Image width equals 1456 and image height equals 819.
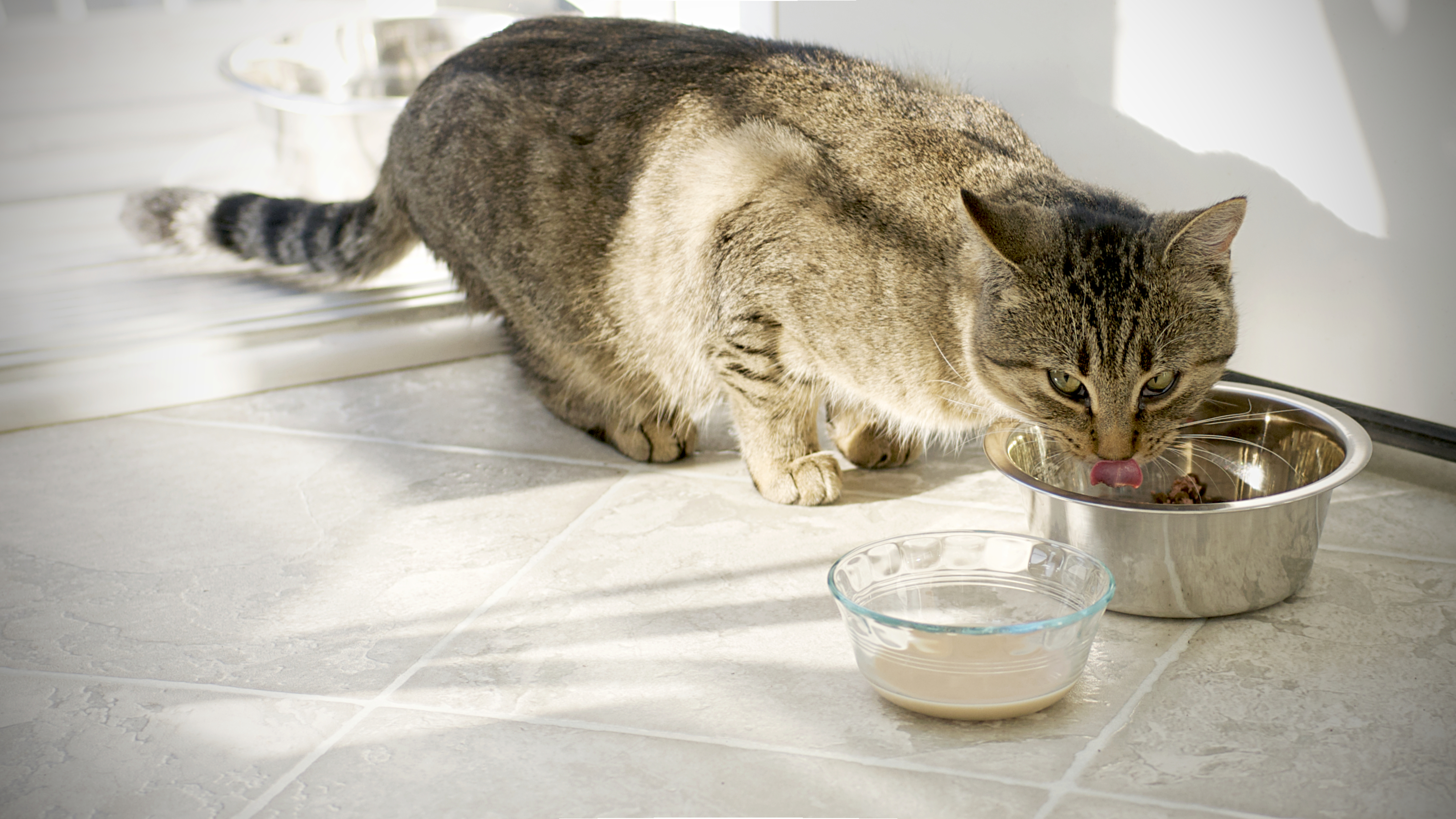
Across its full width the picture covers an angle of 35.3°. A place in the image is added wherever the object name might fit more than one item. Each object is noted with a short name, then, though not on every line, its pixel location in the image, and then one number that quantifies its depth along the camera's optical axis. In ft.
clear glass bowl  3.04
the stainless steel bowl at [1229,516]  3.21
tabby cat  3.28
